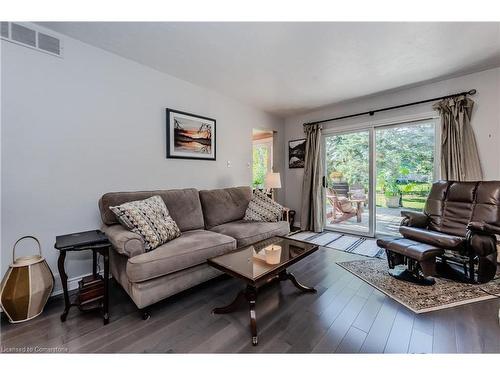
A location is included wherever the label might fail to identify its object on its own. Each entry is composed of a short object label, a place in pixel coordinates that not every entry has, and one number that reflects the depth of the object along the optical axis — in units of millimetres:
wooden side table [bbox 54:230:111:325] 1580
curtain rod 2824
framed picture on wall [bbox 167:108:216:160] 2889
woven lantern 1560
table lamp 3904
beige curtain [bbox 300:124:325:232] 4258
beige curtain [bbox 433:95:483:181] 2814
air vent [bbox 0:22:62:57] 1776
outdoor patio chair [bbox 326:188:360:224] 4164
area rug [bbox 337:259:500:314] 1797
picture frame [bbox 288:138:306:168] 4590
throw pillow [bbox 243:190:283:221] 3096
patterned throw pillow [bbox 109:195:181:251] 1895
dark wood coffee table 1477
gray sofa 1660
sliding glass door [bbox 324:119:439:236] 3354
